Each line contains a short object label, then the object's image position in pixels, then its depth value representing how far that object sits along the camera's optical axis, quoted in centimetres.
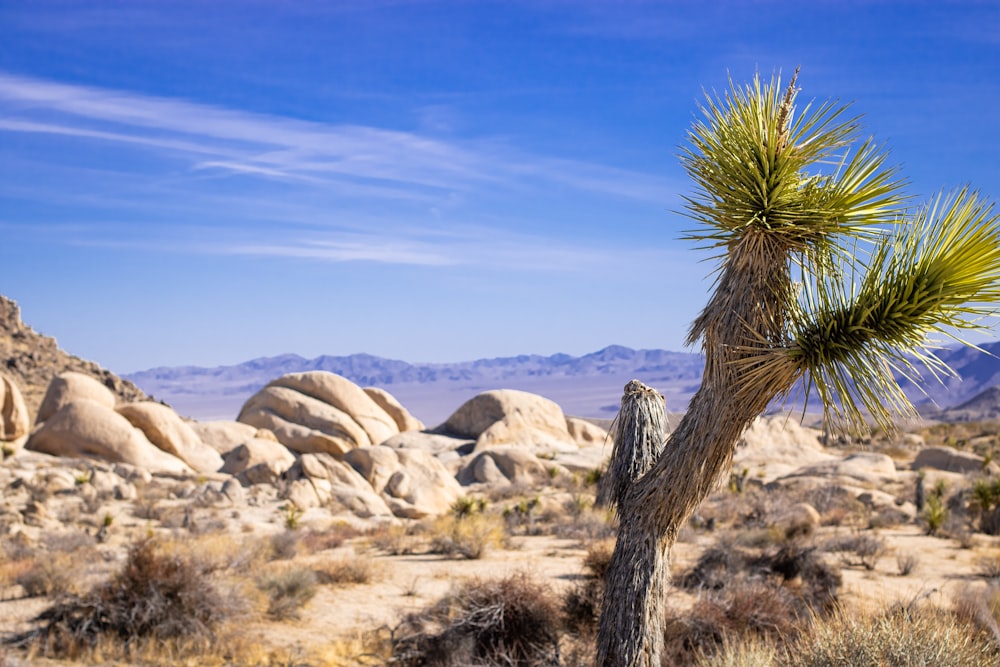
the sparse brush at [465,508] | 2106
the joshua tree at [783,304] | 506
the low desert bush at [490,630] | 912
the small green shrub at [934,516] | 1870
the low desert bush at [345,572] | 1355
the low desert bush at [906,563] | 1443
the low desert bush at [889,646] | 562
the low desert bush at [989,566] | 1381
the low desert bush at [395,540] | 1684
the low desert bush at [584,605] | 984
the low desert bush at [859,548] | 1535
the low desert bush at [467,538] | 1605
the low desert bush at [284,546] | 1586
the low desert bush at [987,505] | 1928
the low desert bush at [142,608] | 961
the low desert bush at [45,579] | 1173
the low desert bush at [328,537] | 1695
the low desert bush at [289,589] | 1139
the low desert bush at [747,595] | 914
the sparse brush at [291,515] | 1894
